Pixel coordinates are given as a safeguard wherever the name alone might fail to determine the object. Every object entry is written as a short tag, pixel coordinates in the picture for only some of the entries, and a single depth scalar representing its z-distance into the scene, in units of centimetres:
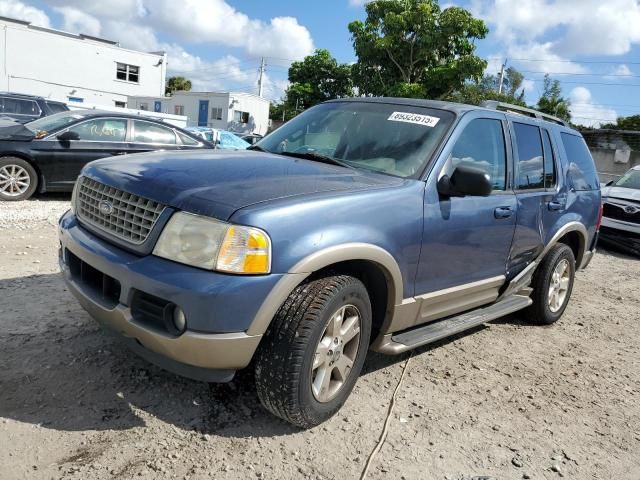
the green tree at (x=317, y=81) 3216
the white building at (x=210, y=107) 3781
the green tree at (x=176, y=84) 6334
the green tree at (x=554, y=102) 3894
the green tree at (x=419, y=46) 1981
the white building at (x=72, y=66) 3441
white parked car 974
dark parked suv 1291
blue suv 251
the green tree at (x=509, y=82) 5359
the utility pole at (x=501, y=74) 4750
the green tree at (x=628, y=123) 4253
